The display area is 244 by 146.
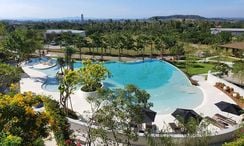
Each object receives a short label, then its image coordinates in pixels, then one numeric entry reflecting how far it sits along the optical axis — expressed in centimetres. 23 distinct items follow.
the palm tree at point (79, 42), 3003
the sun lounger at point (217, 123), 1176
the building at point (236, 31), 5832
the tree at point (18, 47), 2295
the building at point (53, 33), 4579
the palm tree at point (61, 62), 2093
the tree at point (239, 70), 1728
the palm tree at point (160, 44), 2968
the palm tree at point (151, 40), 3191
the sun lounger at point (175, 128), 1122
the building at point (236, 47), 2966
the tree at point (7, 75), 1317
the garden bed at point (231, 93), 1480
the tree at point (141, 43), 2964
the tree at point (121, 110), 806
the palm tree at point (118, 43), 2931
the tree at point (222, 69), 1931
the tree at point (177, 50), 2821
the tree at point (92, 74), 1478
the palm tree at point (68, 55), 2195
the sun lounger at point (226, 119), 1211
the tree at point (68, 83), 1247
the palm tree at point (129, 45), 2941
